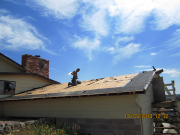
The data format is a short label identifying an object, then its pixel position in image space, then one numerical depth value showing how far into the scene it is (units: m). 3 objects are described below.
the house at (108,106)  6.64
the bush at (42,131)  6.33
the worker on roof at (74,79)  11.56
